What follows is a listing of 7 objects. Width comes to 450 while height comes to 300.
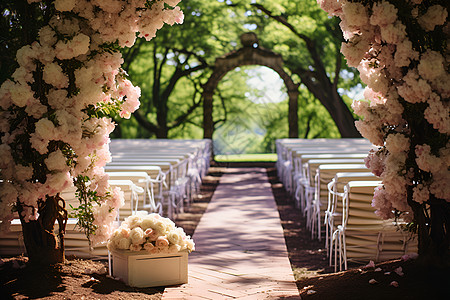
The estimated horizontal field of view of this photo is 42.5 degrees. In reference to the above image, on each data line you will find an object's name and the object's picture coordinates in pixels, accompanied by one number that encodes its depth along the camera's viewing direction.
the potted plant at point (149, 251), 4.84
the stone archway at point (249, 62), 19.40
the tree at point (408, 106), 4.02
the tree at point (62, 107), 4.36
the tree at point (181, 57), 21.94
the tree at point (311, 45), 21.31
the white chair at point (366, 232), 5.54
